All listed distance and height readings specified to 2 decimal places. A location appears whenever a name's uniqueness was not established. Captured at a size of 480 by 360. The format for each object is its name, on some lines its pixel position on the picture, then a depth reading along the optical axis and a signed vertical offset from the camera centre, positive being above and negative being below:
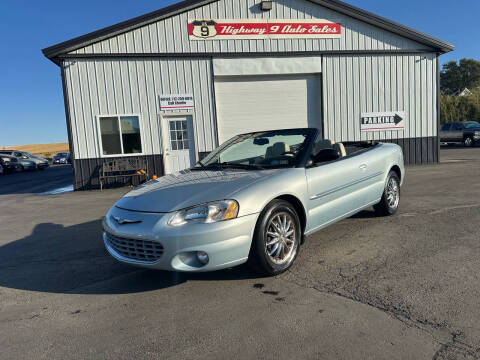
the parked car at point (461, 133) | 22.70 -0.42
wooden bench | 10.88 -0.66
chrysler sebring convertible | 2.93 -0.62
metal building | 10.90 +2.11
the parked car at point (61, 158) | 36.22 -0.56
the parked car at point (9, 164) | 22.56 -0.49
